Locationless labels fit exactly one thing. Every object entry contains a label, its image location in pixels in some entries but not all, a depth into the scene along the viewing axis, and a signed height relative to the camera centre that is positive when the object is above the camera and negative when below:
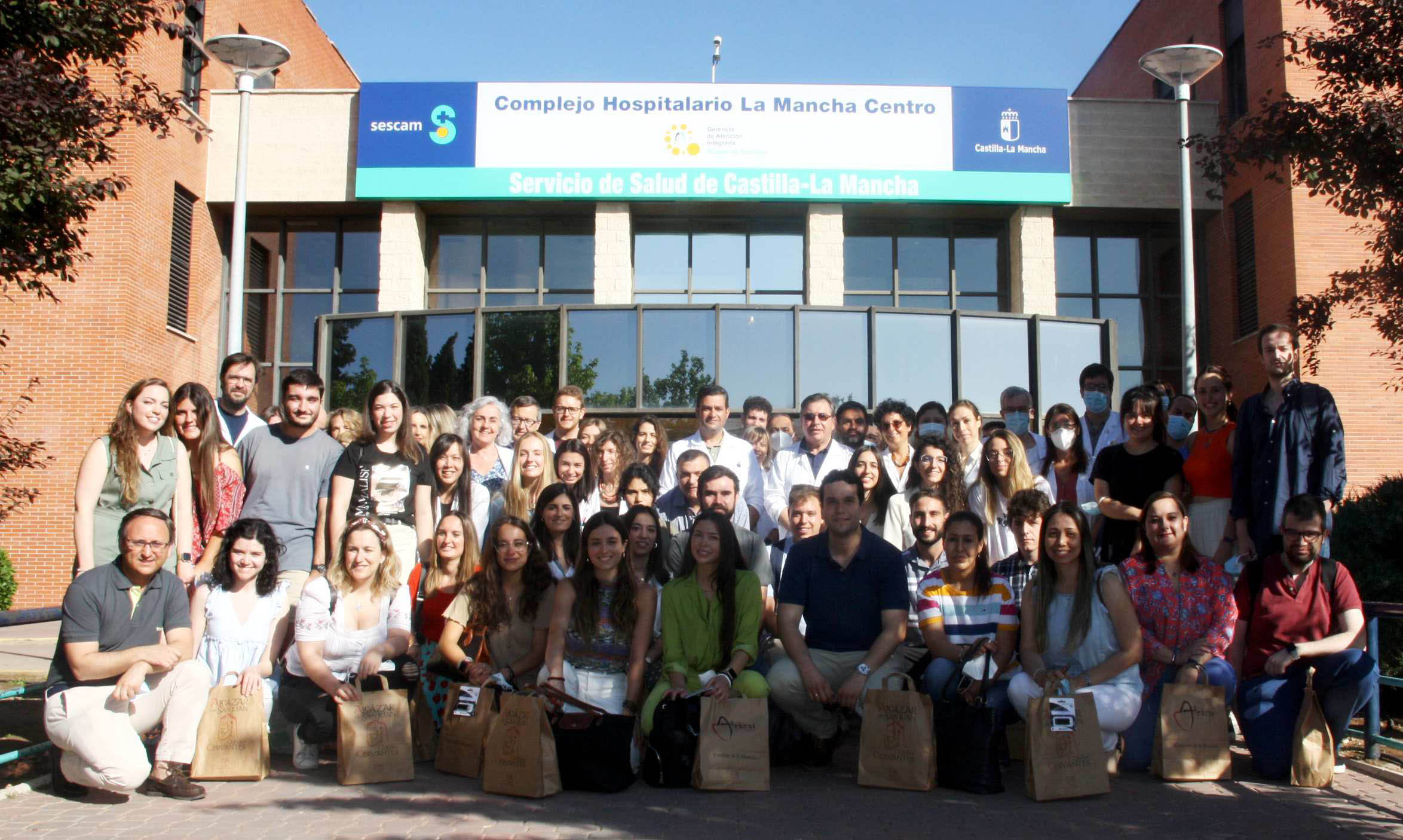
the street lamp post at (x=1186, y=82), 13.88 +5.68
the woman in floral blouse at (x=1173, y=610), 5.78 -0.50
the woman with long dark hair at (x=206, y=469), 6.29 +0.24
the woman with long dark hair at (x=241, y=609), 5.93 -0.55
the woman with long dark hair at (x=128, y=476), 5.78 +0.18
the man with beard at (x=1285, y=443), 6.18 +0.42
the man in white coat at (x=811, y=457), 7.83 +0.41
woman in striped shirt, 5.89 -0.52
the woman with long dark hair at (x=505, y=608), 6.17 -0.54
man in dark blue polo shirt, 5.90 -0.53
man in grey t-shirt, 6.57 +0.19
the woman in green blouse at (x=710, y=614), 5.89 -0.54
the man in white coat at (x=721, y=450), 7.85 +0.46
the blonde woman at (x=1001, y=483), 6.85 +0.21
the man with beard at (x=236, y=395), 6.89 +0.73
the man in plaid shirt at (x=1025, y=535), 6.23 -0.11
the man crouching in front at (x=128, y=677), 5.03 -0.80
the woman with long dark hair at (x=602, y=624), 5.89 -0.60
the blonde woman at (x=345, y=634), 5.89 -0.67
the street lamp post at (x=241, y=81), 14.30 +5.94
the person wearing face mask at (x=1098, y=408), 7.84 +0.78
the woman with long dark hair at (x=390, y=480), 6.63 +0.19
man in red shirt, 5.59 -0.65
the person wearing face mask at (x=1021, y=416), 7.87 +0.72
